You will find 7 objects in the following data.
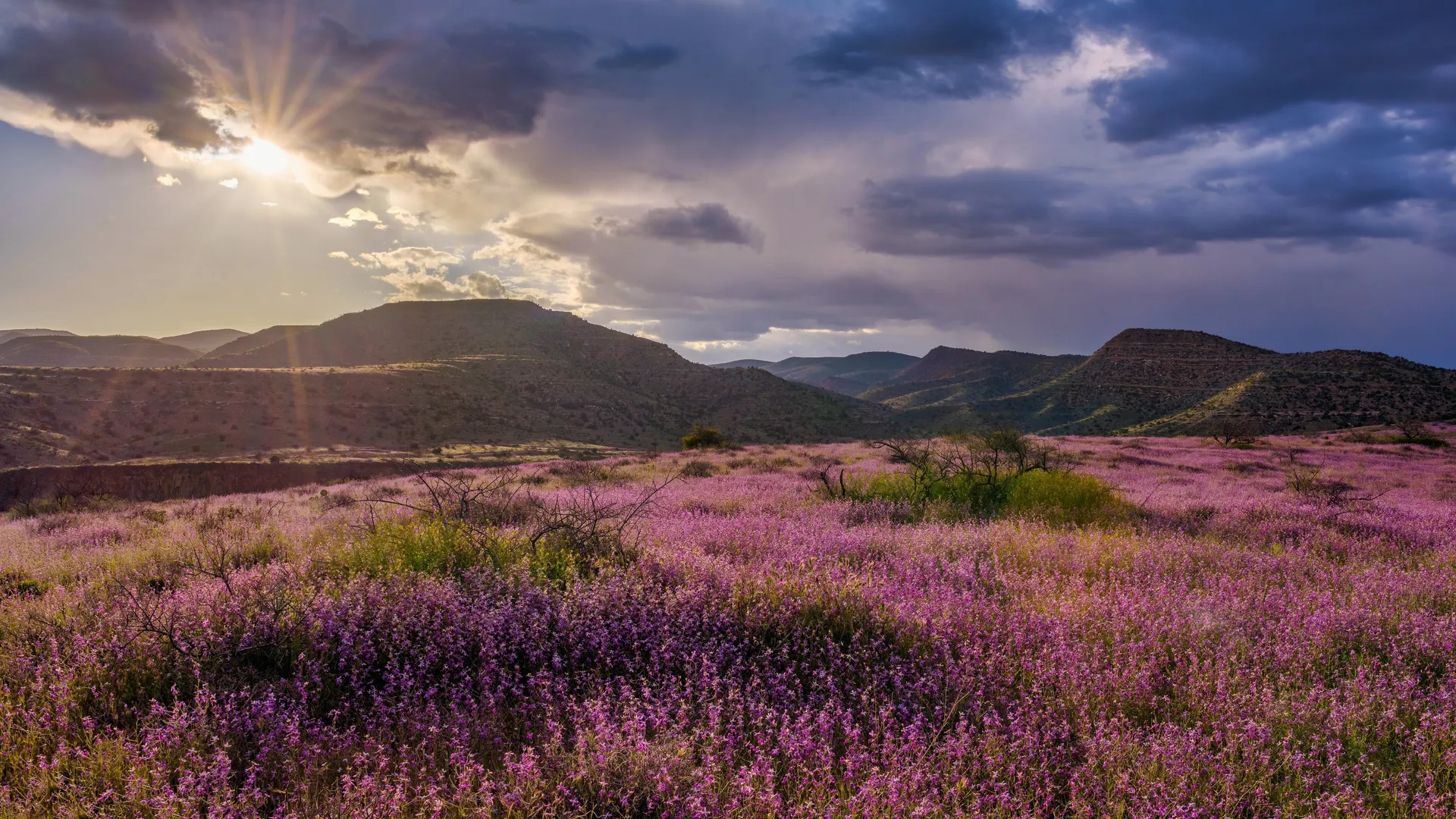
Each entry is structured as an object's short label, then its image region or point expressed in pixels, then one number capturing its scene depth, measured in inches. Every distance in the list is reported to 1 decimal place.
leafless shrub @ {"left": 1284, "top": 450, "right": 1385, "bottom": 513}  385.4
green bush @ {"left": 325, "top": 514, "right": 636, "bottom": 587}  193.3
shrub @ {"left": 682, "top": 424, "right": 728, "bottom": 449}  1359.5
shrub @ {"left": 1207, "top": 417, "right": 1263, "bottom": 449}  1057.0
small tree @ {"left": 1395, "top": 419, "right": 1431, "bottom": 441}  1057.5
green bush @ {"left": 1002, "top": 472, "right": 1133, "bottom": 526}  346.3
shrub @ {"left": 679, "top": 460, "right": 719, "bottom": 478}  598.9
